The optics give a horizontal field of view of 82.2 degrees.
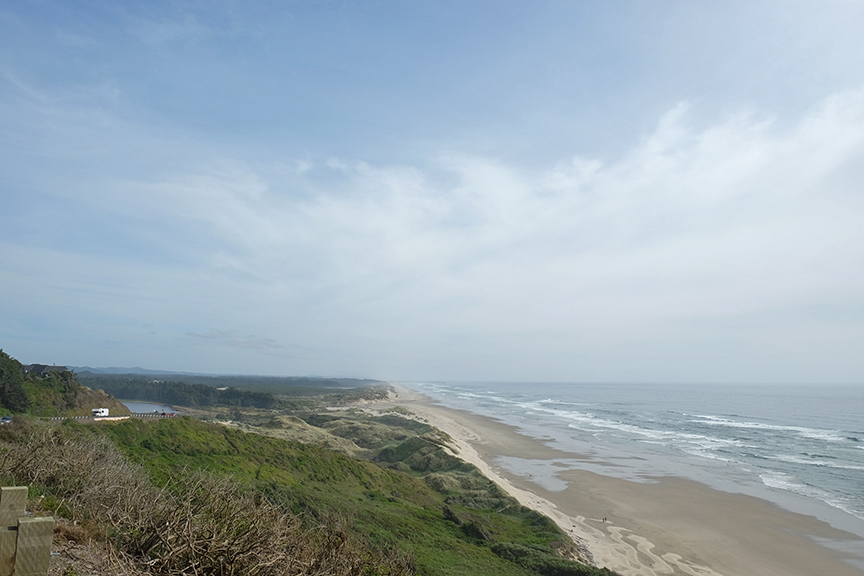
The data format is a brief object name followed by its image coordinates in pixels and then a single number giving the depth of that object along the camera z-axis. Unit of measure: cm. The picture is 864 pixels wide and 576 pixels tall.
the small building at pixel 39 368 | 6756
